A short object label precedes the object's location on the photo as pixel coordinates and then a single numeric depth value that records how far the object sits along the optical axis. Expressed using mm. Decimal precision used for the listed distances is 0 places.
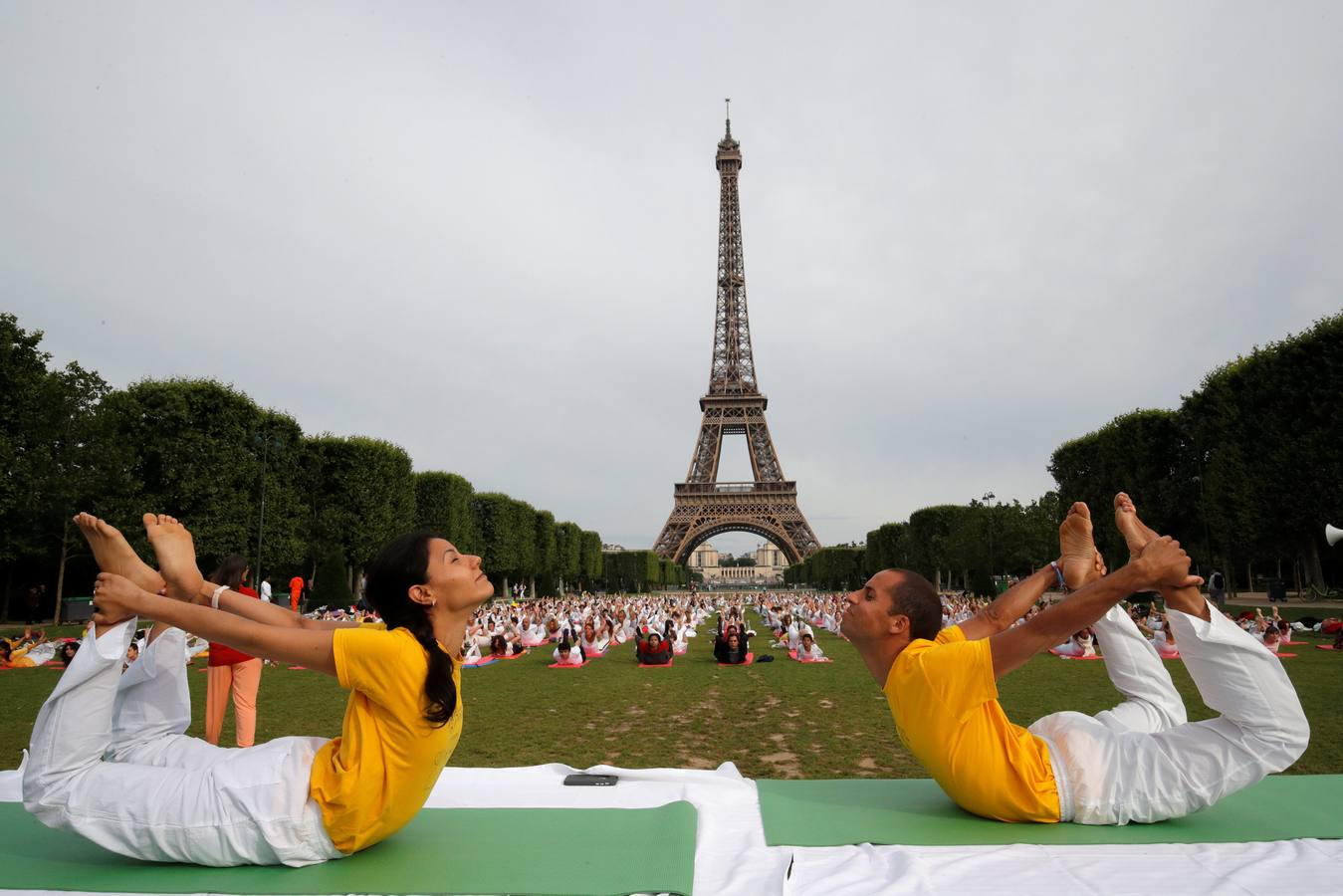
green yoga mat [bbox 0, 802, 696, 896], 2564
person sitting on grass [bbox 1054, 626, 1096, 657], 13836
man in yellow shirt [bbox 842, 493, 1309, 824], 2684
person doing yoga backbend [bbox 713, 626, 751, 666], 14516
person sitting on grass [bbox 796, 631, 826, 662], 14648
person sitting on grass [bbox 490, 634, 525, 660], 16406
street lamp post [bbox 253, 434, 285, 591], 24609
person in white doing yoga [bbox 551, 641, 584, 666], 14312
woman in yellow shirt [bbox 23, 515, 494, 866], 2510
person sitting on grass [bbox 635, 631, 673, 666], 14312
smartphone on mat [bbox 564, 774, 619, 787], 4105
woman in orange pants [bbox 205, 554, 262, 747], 5680
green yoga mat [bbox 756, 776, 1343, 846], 2992
